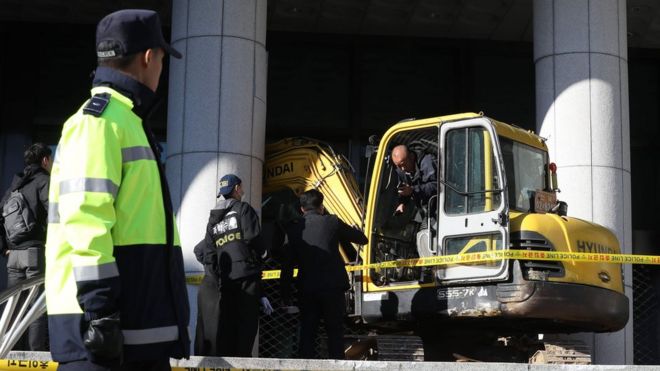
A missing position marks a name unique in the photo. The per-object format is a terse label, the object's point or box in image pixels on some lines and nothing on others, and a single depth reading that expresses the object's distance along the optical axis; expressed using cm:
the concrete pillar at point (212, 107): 1298
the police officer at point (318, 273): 1004
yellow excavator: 1030
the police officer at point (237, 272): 939
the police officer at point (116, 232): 381
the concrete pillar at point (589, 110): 1359
